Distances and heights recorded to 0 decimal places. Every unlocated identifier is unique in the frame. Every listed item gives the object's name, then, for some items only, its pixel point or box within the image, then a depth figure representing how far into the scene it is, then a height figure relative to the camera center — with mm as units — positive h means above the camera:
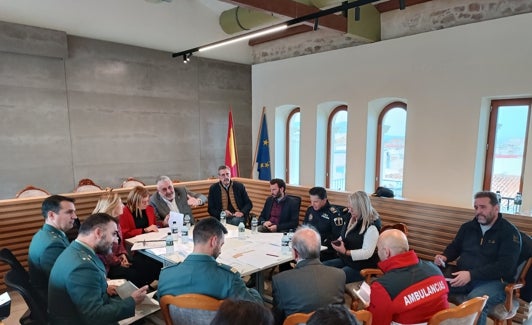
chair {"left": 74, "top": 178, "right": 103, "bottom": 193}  5492 -1009
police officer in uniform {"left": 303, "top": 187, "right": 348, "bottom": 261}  3664 -1027
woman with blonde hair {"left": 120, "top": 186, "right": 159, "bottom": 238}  3643 -1007
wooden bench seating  3633 -1056
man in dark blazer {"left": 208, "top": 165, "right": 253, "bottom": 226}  4863 -1032
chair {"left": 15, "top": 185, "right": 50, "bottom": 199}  4947 -997
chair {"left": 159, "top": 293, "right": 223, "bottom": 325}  1731 -952
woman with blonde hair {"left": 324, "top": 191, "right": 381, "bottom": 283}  3109 -1090
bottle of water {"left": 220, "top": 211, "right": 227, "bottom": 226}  4098 -1139
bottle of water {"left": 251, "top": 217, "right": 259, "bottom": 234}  3688 -1114
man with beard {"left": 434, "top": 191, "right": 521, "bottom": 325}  2686 -1088
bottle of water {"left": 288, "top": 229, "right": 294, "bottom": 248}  3150 -1074
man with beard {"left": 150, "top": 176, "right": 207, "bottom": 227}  4172 -960
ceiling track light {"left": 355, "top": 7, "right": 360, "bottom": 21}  3919 +1403
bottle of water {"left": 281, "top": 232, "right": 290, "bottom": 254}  3049 -1114
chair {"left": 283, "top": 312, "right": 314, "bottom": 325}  1687 -980
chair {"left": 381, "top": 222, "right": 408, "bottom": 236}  3329 -993
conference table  2778 -1142
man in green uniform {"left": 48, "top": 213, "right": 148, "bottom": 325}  1896 -984
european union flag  7852 -616
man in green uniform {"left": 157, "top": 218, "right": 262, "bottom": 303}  1864 -861
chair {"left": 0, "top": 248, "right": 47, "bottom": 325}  1987 -1023
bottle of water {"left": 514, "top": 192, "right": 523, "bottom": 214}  4645 -1026
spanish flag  7191 -590
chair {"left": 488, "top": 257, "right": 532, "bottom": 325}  2516 -1395
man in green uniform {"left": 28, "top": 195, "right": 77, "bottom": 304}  2420 -898
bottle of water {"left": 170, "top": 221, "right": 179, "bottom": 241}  3426 -1085
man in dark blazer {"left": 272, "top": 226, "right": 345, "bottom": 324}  1900 -929
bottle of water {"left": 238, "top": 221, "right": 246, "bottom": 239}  3453 -1118
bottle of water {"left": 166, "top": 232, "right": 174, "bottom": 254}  2991 -1088
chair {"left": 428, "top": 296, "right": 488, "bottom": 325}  1765 -1005
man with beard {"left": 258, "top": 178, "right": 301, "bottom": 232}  4184 -1069
